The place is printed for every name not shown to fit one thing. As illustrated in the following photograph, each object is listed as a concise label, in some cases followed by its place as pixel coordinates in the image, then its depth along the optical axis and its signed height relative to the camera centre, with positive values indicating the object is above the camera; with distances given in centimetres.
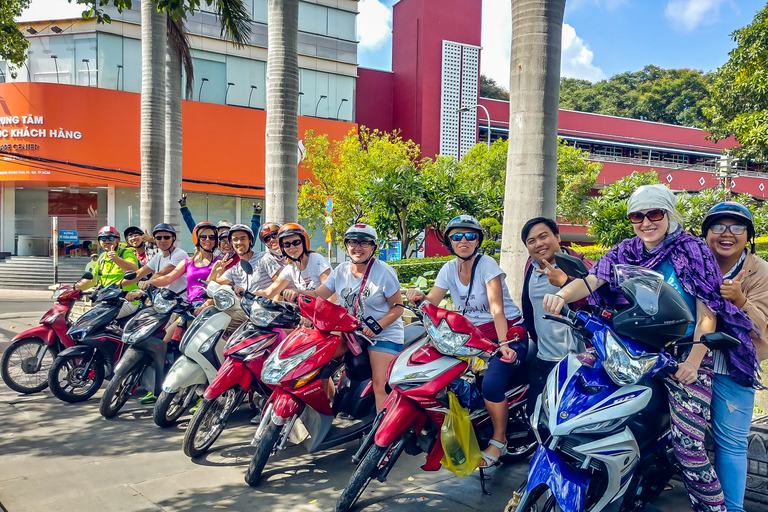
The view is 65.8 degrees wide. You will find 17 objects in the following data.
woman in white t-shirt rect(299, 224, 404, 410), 458 -47
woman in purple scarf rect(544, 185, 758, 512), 298 -40
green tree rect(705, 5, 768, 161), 1392 +390
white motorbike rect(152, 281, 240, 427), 509 -102
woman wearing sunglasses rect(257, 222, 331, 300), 525 -28
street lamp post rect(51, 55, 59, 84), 2538 +722
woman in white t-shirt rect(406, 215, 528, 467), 398 -45
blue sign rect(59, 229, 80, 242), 2581 -22
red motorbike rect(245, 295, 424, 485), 416 -102
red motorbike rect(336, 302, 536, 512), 361 -99
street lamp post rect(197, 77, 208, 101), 2734 +686
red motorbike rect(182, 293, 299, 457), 460 -105
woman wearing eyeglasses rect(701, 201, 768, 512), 315 -49
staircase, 2245 -163
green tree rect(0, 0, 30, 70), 1227 +413
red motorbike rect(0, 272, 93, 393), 655 -134
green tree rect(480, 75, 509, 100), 5320 +1369
